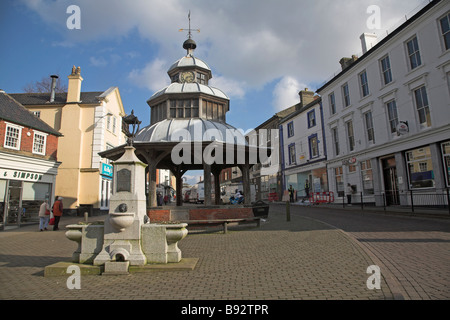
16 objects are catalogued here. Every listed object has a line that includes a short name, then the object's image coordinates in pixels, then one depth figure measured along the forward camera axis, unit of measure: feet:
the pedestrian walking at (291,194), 98.41
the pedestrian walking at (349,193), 69.62
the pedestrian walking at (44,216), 47.65
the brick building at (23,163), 52.80
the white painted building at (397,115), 48.83
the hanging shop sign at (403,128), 54.71
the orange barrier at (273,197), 114.50
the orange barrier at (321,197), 79.00
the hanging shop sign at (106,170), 77.87
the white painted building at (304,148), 87.94
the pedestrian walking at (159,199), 79.40
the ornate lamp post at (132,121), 27.04
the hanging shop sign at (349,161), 70.63
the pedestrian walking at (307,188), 93.91
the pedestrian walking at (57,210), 48.62
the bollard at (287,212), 45.83
